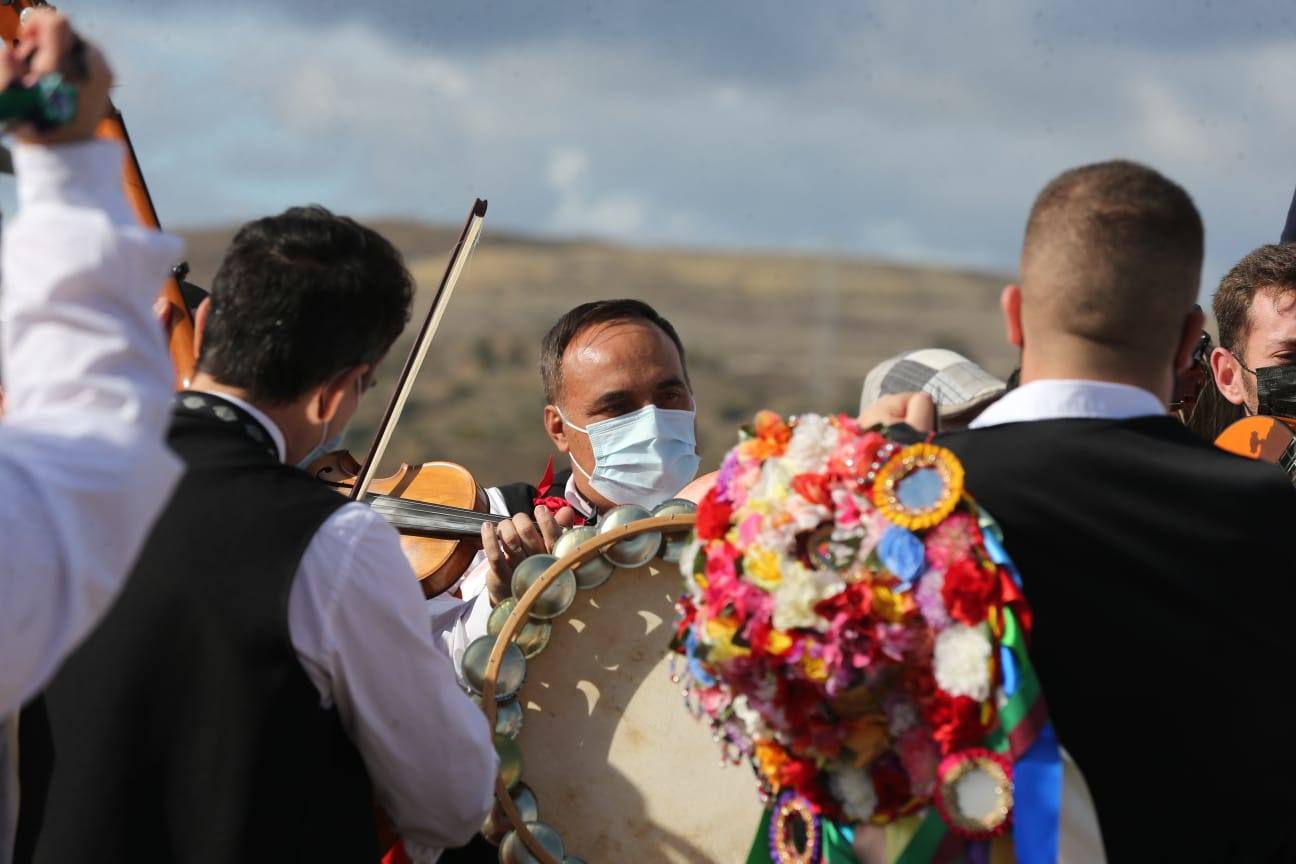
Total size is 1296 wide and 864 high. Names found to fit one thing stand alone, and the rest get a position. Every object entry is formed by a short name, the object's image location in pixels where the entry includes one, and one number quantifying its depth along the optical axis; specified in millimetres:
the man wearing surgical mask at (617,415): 9086
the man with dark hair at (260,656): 5129
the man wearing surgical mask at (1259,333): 8656
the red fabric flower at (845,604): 4734
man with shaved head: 4867
